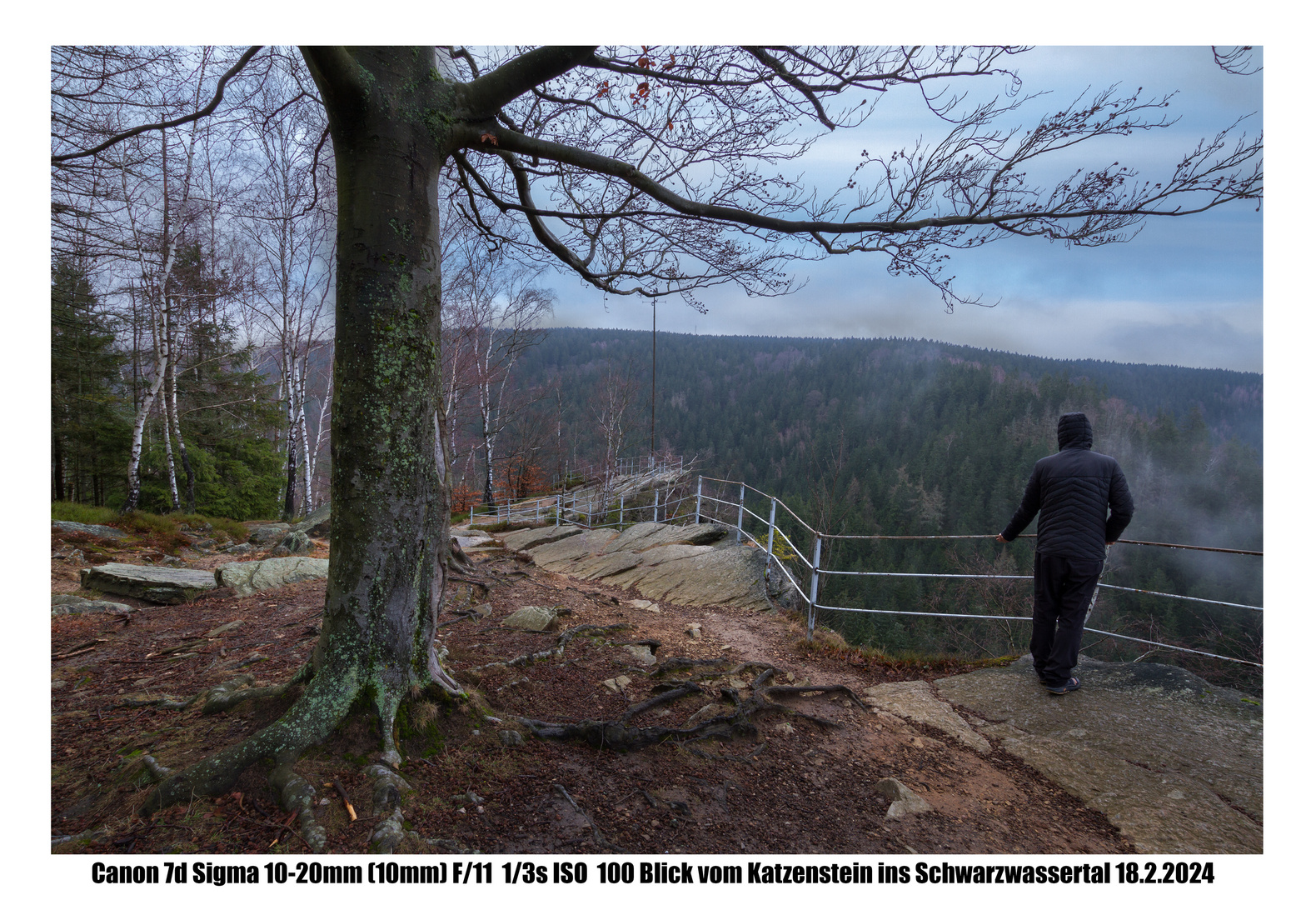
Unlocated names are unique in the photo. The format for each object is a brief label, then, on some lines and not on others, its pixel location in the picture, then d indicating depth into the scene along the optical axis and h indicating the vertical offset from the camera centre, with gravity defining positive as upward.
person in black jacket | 3.63 -0.56
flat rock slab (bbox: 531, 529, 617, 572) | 9.59 -1.92
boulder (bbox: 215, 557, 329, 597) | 5.88 -1.46
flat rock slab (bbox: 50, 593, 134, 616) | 4.76 -1.43
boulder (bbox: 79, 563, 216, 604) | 5.43 -1.40
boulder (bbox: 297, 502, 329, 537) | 11.17 -1.71
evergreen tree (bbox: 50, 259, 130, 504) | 11.53 +0.93
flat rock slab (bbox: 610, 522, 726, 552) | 9.13 -1.57
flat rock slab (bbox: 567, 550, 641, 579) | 8.23 -1.87
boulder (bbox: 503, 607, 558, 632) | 4.79 -1.54
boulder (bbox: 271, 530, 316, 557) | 8.96 -1.71
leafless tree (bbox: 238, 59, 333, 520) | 11.91 +3.67
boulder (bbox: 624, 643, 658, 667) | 4.34 -1.68
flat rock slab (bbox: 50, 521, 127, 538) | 8.13 -1.35
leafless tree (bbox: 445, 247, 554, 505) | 15.05 +3.18
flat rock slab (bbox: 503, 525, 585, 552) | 11.45 -2.01
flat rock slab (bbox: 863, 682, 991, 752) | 3.51 -1.83
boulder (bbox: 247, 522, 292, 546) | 10.90 -1.93
